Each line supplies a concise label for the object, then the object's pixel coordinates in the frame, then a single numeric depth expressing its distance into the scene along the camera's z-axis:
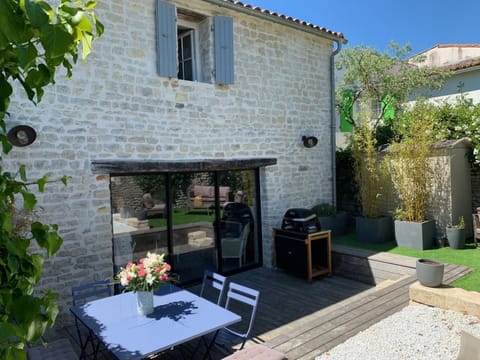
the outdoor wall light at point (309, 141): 8.12
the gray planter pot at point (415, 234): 7.21
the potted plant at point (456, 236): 7.08
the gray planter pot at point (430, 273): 4.92
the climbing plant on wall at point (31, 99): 0.93
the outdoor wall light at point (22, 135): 4.71
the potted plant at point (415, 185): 7.30
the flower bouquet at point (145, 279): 3.78
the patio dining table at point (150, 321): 3.25
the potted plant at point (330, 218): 8.30
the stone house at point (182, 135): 5.25
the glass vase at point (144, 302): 3.84
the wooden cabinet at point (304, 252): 6.79
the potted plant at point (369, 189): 7.90
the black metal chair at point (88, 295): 3.95
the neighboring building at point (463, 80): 12.52
